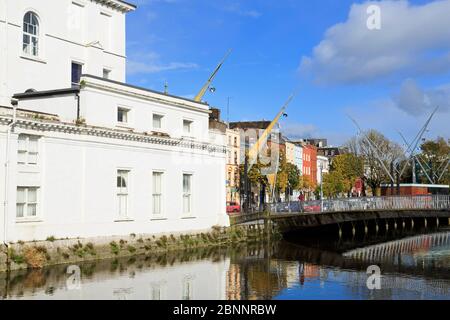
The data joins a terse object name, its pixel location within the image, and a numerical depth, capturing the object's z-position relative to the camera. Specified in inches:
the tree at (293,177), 3929.6
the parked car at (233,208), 2529.5
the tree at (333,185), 4377.5
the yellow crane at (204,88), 2578.7
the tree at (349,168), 4224.9
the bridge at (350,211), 2107.5
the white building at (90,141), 1188.5
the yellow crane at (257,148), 3063.5
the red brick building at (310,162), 5284.9
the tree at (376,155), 4060.0
